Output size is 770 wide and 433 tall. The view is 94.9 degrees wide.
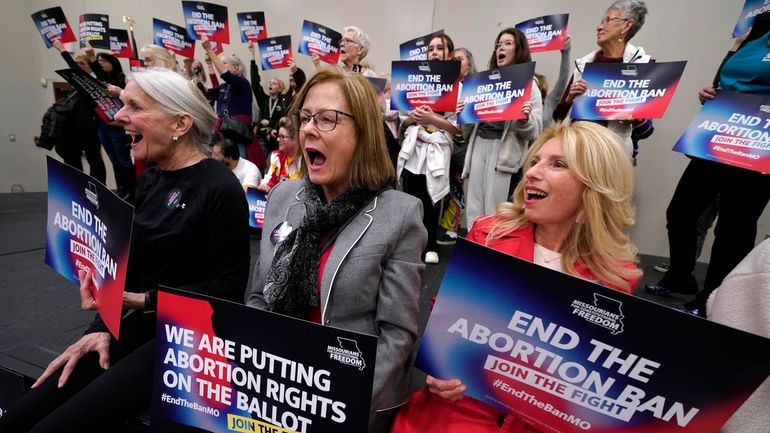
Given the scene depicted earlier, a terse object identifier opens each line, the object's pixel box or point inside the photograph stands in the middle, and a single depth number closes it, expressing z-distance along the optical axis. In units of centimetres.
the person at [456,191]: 333
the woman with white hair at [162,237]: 130
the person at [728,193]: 202
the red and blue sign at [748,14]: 212
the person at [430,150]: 321
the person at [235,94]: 480
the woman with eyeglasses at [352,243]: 113
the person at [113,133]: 518
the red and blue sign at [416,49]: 361
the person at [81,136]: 534
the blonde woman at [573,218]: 117
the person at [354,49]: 378
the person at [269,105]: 555
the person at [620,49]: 250
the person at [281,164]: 370
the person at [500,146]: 265
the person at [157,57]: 377
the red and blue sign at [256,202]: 384
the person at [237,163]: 383
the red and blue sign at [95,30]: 499
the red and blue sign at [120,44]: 553
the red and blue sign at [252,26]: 500
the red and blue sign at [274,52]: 475
